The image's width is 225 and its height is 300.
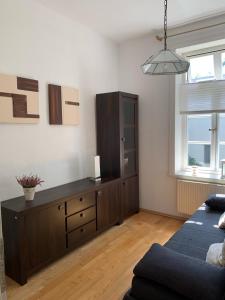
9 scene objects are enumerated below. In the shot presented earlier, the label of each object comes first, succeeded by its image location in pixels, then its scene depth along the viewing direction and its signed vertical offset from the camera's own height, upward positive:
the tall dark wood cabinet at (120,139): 3.32 -0.10
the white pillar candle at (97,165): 3.18 -0.44
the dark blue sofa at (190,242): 1.30 -0.88
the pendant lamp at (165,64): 1.87 +0.54
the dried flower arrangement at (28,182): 2.35 -0.48
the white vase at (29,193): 2.34 -0.58
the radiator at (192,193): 3.21 -0.85
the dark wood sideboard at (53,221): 2.14 -0.91
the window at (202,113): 3.24 +0.25
